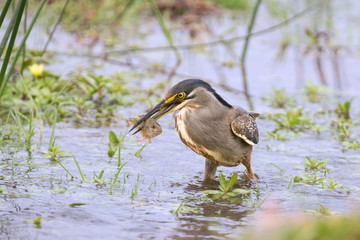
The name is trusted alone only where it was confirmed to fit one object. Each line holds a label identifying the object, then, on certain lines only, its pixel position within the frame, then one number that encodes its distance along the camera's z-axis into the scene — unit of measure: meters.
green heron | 10.62
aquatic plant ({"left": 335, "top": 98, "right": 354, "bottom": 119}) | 15.09
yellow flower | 14.82
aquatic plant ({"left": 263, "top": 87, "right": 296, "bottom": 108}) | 16.36
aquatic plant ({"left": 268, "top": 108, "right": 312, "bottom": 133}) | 13.98
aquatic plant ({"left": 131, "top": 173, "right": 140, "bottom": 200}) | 9.59
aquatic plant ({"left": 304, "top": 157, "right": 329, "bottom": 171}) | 11.20
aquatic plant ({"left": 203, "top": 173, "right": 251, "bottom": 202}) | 9.89
